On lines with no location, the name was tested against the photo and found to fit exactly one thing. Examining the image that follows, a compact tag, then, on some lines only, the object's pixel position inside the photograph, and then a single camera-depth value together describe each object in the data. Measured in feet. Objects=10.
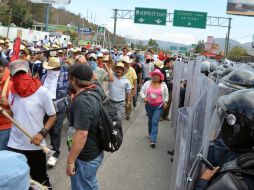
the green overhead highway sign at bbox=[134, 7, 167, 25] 109.09
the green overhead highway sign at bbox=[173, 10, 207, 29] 111.71
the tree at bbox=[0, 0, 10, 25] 167.32
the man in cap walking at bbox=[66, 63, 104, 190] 11.52
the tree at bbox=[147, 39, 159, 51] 298.15
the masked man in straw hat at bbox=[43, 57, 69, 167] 20.03
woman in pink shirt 25.55
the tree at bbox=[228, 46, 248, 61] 231.50
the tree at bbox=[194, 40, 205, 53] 212.84
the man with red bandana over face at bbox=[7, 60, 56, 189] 13.43
